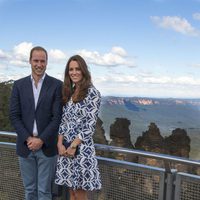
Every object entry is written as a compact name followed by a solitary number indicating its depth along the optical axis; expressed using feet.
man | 9.30
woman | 8.88
